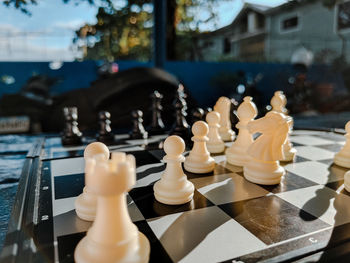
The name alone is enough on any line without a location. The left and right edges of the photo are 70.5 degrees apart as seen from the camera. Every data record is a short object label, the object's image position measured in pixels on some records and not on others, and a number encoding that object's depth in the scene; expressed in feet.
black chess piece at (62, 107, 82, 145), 0.80
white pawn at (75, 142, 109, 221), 0.36
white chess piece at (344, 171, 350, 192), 0.45
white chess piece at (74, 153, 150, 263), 0.26
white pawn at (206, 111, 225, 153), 0.69
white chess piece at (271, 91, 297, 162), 0.77
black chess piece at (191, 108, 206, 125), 0.82
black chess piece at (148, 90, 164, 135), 0.93
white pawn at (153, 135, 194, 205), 0.40
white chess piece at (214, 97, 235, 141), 0.81
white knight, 0.48
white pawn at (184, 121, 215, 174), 0.54
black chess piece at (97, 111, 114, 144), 0.81
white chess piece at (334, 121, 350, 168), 0.57
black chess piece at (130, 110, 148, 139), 0.86
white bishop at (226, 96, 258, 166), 0.59
